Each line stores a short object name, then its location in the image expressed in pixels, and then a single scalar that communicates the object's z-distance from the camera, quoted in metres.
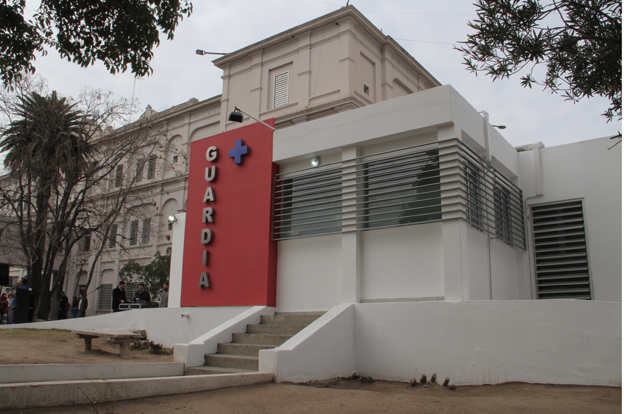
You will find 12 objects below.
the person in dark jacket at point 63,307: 22.65
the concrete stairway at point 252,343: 8.30
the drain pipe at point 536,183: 11.74
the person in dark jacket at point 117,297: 16.44
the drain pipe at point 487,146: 9.88
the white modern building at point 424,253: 7.50
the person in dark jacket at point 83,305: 23.53
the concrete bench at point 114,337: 10.00
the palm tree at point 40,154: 20.59
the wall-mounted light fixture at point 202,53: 28.92
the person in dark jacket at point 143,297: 16.16
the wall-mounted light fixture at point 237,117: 11.48
